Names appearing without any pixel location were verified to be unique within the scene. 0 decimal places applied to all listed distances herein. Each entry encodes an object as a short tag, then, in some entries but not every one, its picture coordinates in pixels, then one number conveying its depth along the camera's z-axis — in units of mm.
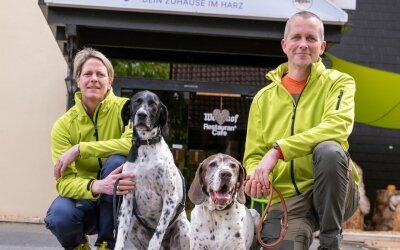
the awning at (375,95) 9945
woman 4004
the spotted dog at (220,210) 3633
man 3260
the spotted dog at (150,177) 3850
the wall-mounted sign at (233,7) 7160
